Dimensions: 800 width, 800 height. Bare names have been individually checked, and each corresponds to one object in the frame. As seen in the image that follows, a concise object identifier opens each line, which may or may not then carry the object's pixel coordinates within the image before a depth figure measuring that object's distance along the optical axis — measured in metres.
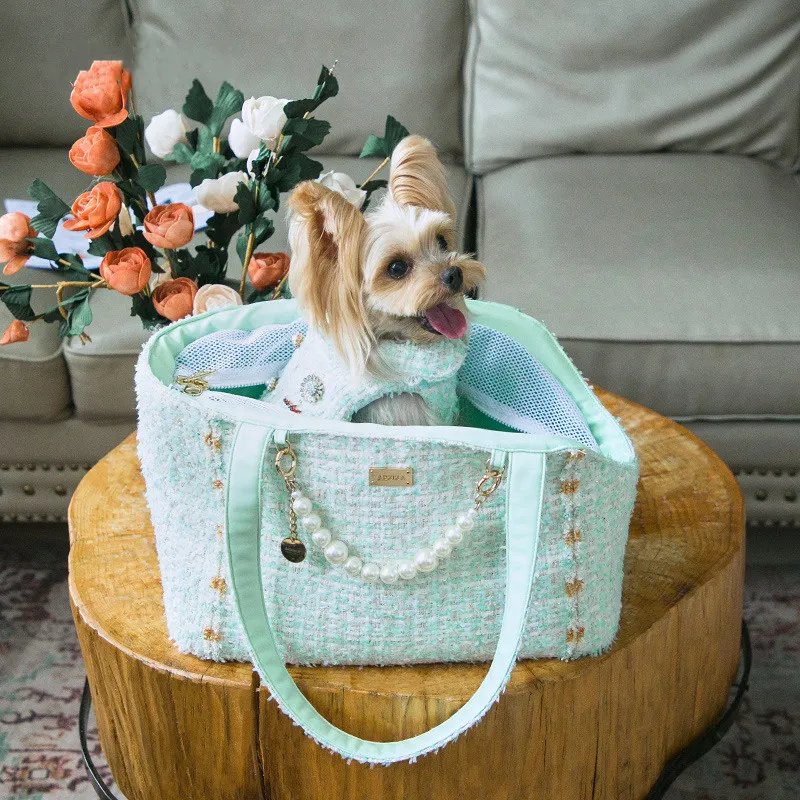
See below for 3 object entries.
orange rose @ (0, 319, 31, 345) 1.09
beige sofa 1.56
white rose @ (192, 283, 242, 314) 1.12
